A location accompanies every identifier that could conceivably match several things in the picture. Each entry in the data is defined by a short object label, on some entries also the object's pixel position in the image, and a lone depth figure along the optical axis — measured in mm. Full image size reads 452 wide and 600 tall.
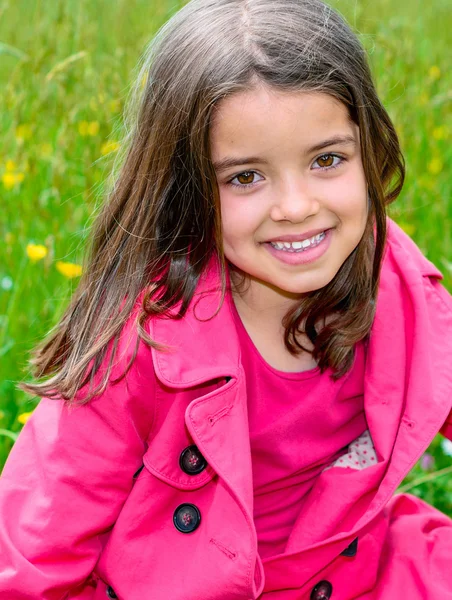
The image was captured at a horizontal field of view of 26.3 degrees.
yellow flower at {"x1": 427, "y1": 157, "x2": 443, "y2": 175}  2791
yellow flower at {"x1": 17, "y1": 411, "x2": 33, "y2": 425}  1847
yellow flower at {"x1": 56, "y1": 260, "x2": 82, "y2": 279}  2145
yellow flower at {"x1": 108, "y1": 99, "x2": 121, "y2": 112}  2291
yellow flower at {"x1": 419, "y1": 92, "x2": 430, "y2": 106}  2787
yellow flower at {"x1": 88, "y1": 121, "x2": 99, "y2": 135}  2408
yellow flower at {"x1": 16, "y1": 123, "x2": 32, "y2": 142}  2383
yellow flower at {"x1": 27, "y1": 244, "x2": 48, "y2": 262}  2051
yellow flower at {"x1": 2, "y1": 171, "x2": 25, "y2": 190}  2326
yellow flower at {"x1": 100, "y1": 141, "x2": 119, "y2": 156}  2258
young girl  1452
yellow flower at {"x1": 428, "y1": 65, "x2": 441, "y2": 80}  2847
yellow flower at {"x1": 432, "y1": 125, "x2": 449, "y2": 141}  2871
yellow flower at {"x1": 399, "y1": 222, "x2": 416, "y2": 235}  2588
